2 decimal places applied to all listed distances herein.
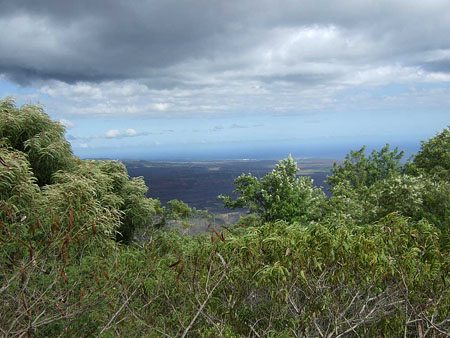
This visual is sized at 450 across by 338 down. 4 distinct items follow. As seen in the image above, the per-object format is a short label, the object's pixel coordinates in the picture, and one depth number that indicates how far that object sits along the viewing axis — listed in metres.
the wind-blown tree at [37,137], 16.45
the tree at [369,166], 46.06
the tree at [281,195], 28.59
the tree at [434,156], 35.12
